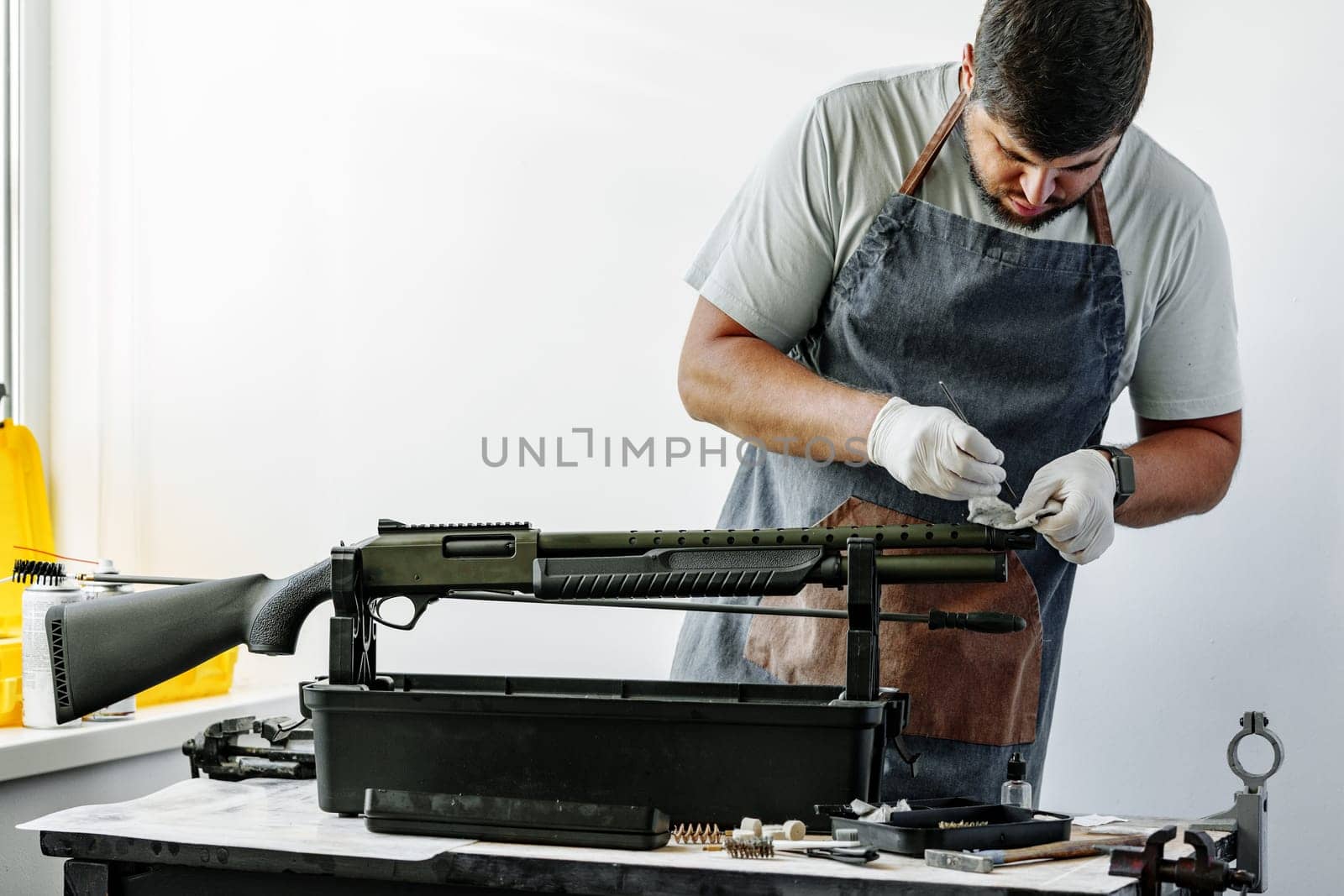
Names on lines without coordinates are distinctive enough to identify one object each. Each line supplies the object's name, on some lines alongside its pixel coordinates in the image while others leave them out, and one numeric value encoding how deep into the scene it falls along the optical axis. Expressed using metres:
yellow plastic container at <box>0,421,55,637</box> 4.85
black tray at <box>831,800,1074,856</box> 3.52
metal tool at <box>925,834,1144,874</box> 3.47
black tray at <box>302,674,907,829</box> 3.60
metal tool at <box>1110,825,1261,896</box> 3.42
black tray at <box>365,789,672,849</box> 3.56
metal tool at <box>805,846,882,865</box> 3.50
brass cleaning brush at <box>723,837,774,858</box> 3.52
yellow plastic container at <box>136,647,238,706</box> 4.86
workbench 3.46
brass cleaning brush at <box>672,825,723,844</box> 3.59
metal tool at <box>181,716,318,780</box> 3.94
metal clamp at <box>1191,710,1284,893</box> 3.67
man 4.09
